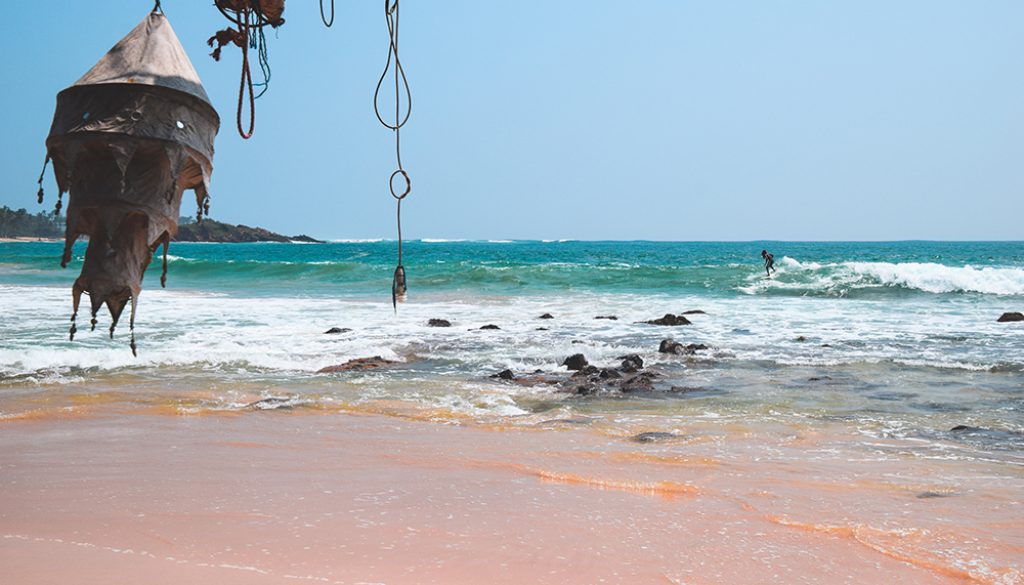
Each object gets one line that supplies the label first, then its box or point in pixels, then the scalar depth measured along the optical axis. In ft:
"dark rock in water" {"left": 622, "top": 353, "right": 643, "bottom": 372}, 32.01
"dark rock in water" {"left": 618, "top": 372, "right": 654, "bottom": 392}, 27.32
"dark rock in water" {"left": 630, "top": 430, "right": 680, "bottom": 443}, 19.33
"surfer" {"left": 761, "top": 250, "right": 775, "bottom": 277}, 92.23
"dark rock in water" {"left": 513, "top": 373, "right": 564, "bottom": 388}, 28.68
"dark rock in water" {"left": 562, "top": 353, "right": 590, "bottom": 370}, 32.12
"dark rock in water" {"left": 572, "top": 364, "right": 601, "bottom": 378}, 29.81
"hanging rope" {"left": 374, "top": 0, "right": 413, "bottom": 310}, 11.14
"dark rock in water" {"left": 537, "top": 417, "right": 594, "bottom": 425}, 21.76
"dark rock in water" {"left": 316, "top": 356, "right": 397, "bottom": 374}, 31.55
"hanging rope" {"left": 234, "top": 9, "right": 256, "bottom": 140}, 8.48
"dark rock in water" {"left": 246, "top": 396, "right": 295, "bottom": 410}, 23.18
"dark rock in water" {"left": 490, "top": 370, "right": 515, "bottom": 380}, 29.77
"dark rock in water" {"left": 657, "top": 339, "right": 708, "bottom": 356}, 37.09
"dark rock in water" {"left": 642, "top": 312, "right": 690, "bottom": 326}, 51.52
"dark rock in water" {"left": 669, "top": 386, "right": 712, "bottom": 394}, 27.40
